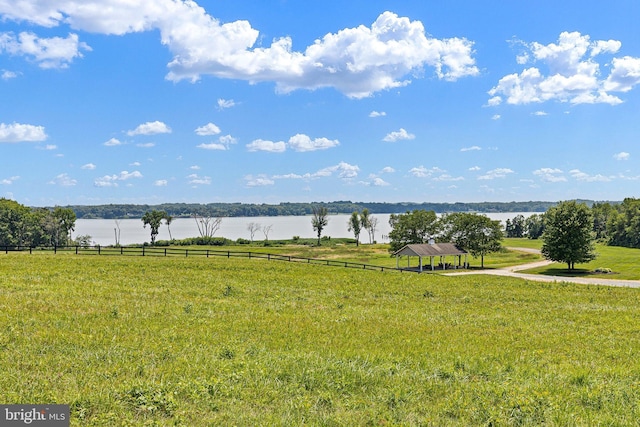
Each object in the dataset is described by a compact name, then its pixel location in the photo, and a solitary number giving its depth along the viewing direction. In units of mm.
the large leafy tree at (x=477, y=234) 76875
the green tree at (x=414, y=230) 83312
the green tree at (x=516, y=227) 179900
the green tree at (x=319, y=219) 144375
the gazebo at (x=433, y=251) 66938
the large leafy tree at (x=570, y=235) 63281
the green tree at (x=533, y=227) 163000
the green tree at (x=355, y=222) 147750
